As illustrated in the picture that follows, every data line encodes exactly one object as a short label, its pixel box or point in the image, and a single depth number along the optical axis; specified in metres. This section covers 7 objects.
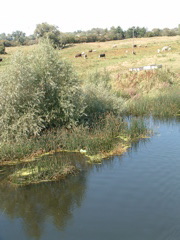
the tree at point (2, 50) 67.17
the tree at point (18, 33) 168.81
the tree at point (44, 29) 81.25
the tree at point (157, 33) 95.18
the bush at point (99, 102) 21.09
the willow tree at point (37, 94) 17.08
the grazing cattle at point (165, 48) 54.73
